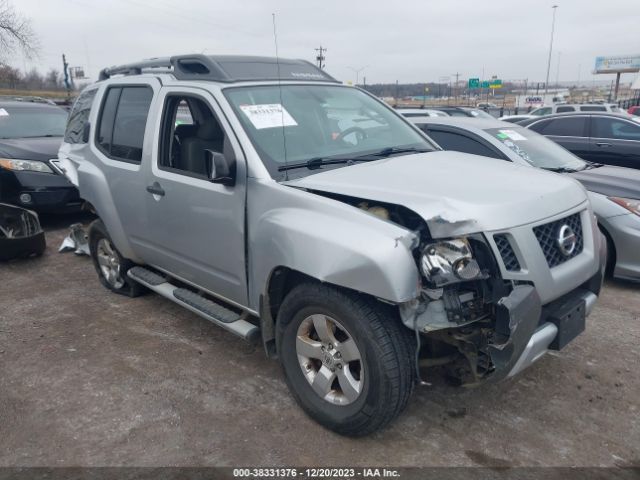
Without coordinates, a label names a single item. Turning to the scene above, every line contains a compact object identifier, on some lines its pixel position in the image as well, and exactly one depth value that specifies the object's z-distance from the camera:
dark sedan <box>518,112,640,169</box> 8.32
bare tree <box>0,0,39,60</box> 26.64
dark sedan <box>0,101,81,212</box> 7.20
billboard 49.59
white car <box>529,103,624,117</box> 20.36
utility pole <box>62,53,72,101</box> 35.48
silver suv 2.60
